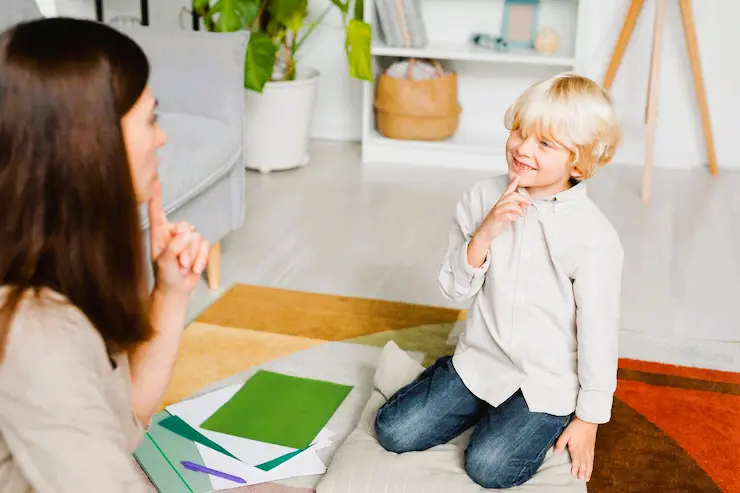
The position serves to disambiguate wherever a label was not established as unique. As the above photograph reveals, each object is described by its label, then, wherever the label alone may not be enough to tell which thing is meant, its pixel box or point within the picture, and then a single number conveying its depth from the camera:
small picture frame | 3.39
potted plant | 2.89
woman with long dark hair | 0.82
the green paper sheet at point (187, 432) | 1.56
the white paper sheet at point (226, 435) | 1.54
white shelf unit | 3.35
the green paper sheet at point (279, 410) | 1.61
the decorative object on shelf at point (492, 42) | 3.37
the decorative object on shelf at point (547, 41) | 3.28
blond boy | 1.36
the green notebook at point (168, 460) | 1.46
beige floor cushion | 1.42
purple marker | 1.47
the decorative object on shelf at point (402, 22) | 3.26
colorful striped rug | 1.50
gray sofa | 2.09
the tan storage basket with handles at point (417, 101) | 3.32
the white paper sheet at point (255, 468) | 1.47
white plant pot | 3.22
